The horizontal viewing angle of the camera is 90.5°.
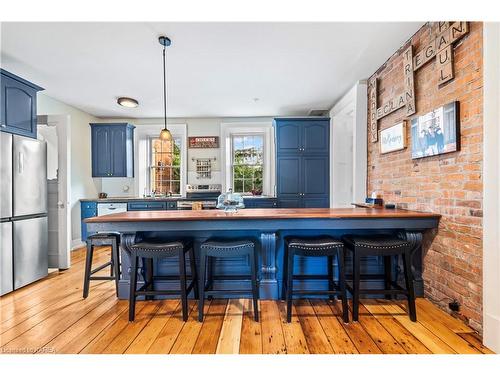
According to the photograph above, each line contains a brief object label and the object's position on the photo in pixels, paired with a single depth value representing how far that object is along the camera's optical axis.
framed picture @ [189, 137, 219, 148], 5.36
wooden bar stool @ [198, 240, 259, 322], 2.06
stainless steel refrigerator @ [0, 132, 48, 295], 2.63
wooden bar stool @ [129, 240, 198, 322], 2.08
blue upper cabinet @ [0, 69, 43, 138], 2.65
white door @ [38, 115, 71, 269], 3.37
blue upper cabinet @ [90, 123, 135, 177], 5.02
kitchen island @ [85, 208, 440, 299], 2.22
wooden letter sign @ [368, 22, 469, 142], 2.02
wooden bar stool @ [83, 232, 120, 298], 2.54
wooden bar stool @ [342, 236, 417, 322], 2.07
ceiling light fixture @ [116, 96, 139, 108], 4.16
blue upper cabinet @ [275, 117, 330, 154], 4.81
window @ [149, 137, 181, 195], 5.52
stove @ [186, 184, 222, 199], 5.11
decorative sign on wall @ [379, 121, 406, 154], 2.70
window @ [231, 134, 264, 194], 5.47
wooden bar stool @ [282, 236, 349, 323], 2.04
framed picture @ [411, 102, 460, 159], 2.01
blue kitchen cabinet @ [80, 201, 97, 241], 4.75
